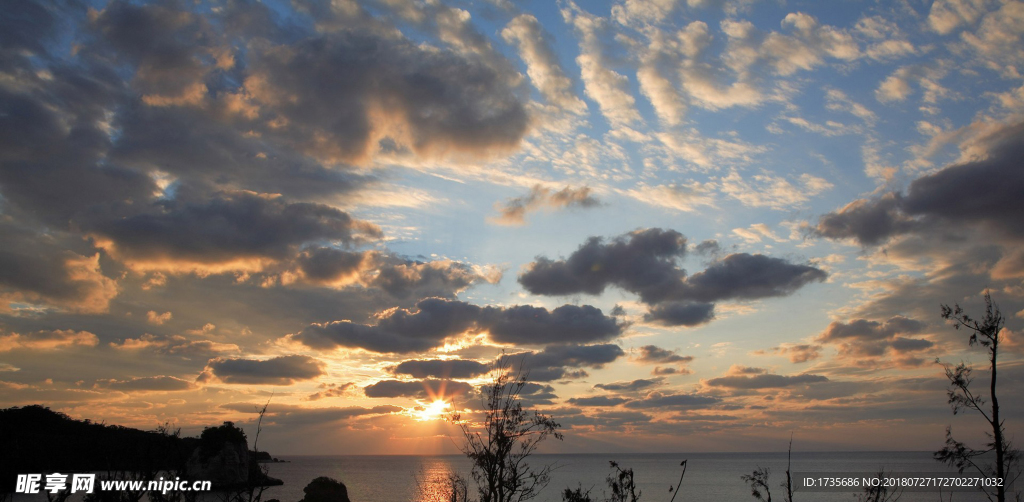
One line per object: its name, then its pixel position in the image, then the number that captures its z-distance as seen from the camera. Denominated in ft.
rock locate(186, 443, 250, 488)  295.07
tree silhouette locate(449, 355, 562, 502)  60.54
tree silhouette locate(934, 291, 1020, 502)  77.87
